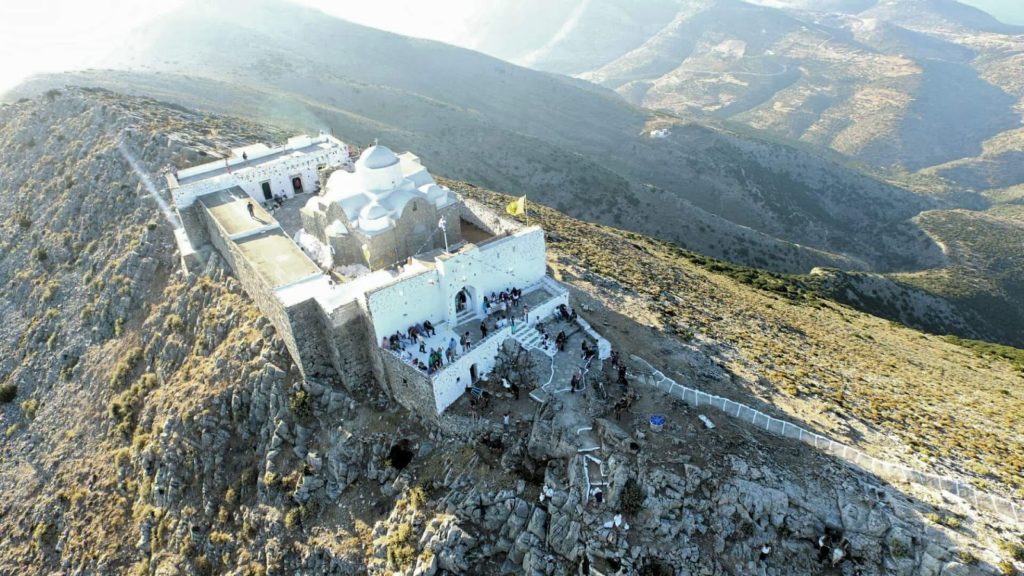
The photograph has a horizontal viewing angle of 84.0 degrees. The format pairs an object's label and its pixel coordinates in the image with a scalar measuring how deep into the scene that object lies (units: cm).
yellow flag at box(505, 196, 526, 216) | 2758
